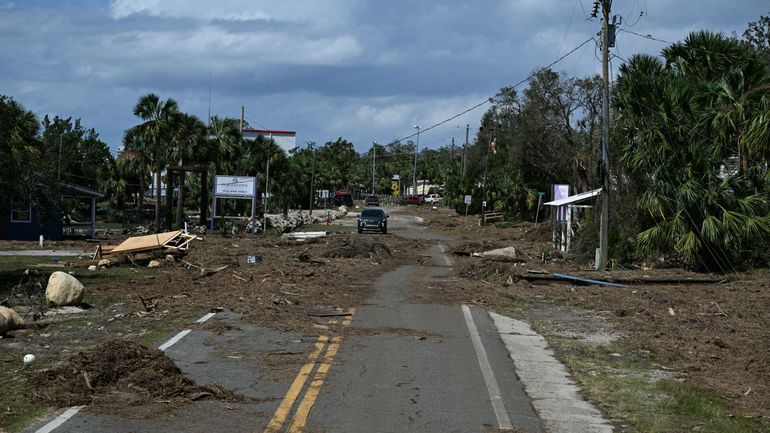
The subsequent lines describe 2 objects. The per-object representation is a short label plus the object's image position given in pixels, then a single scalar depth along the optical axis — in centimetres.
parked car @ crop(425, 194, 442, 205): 13155
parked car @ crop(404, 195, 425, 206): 13312
